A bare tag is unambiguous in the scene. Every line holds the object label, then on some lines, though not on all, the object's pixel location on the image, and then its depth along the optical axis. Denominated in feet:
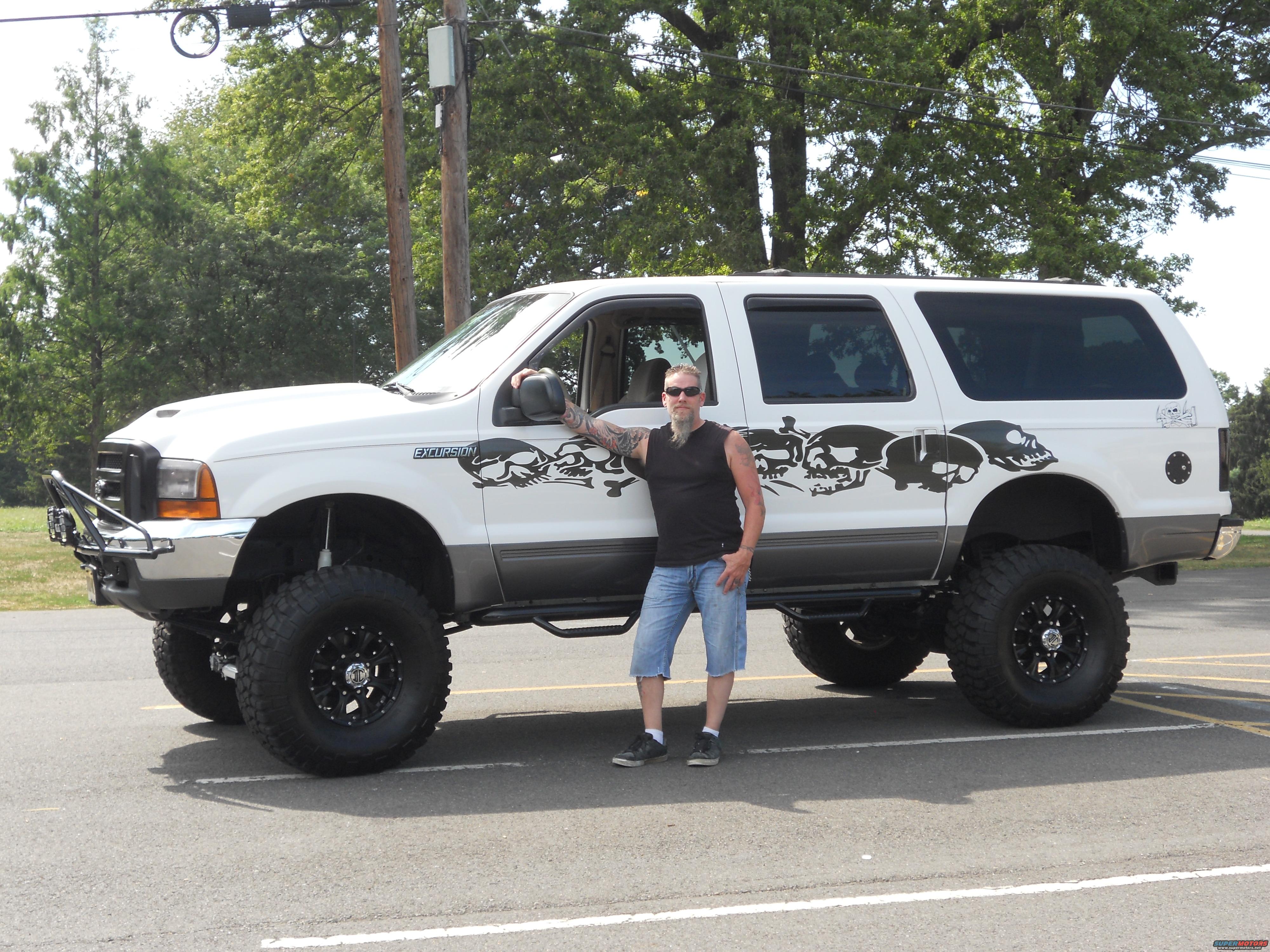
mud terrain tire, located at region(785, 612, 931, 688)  29.27
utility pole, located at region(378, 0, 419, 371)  52.85
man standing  21.27
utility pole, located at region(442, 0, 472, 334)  51.29
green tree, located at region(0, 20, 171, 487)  139.54
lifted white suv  20.62
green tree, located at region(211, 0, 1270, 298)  72.43
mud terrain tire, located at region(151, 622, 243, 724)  24.41
